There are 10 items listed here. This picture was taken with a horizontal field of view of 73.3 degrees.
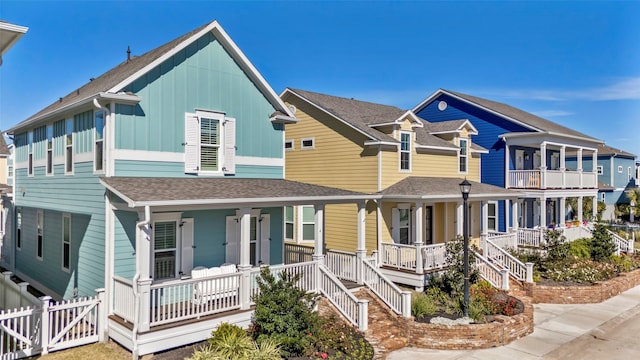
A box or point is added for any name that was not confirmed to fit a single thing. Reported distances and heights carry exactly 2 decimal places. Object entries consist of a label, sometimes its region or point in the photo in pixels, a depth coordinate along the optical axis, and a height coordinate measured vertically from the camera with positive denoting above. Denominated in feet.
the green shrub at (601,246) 68.88 -10.20
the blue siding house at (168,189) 34.17 -0.75
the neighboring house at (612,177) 144.46 +1.92
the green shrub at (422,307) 42.83 -12.67
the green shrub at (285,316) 31.60 -10.23
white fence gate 31.17 -11.31
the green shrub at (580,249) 69.58 -10.97
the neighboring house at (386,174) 56.95 +1.12
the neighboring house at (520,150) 81.92 +6.68
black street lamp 41.98 -7.19
